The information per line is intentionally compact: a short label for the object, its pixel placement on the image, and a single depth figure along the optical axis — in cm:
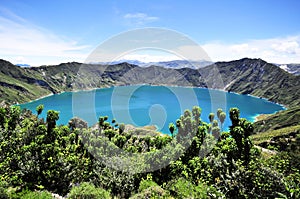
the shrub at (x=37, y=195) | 2122
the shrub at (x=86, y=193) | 2145
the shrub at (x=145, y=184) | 2651
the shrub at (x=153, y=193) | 2173
